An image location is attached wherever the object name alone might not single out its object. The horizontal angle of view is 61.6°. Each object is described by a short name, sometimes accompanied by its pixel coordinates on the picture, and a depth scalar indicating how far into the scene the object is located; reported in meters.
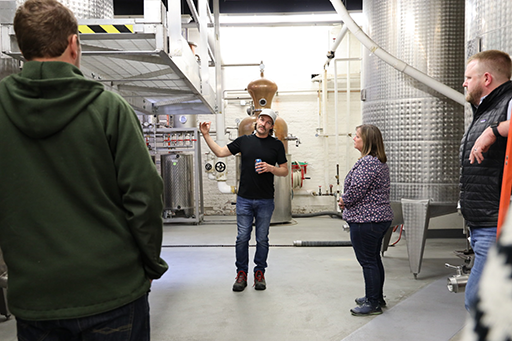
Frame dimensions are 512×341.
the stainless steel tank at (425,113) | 4.49
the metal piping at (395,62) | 4.22
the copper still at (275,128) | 8.17
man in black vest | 2.13
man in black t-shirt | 4.07
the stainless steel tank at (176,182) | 8.84
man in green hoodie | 1.13
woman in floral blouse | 3.35
